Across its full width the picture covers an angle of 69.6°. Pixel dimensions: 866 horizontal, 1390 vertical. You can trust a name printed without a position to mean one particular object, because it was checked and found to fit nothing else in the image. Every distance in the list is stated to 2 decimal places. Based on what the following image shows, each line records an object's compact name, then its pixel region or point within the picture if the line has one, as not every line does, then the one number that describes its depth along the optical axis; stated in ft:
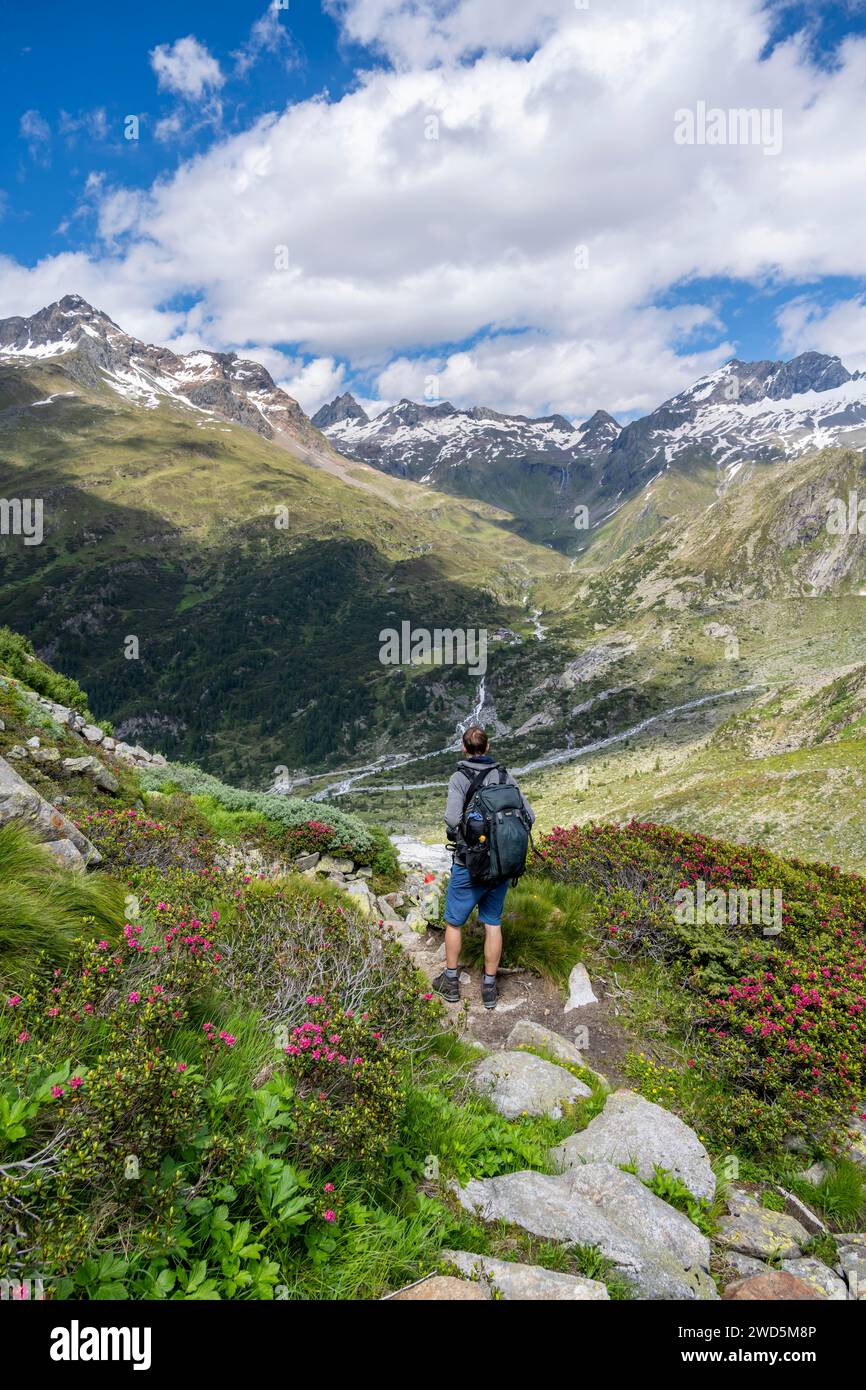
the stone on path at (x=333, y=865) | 46.53
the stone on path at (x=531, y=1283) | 11.62
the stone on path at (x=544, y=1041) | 23.47
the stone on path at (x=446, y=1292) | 10.94
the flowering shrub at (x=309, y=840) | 48.26
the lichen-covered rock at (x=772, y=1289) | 12.92
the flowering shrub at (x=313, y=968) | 18.54
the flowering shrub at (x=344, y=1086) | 13.19
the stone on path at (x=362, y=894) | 36.94
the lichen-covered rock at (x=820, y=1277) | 13.99
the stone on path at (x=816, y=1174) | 18.76
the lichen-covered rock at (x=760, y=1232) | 15.28
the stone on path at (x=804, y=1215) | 16.57
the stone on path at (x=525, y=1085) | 19.72
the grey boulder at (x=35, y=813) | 23.89
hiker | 25.66
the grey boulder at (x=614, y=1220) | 13.25
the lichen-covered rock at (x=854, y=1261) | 14.28
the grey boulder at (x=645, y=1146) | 17.37
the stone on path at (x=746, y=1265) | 14.69
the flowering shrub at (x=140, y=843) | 28.04
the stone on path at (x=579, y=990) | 28.27
